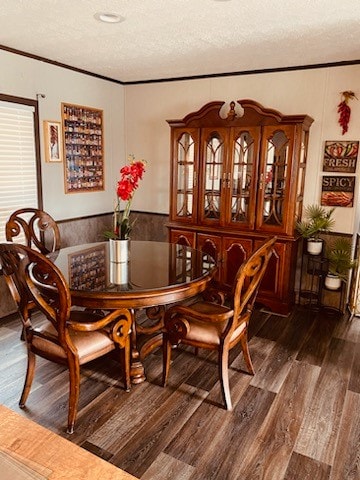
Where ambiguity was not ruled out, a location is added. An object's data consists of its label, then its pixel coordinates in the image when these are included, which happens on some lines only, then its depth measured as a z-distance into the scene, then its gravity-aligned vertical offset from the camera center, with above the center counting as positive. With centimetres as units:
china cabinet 346 -12
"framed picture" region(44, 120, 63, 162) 367 +26
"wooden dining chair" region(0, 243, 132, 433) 189 -89
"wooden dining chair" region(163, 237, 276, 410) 214 -92
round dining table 208 -65
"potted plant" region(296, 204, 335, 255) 355 -48
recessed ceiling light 241 +98
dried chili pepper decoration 340 +60
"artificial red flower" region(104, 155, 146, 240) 240 -7
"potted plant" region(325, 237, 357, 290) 347 -81
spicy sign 356 -15
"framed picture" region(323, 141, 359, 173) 350 +18
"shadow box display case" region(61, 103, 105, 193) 391 +22
